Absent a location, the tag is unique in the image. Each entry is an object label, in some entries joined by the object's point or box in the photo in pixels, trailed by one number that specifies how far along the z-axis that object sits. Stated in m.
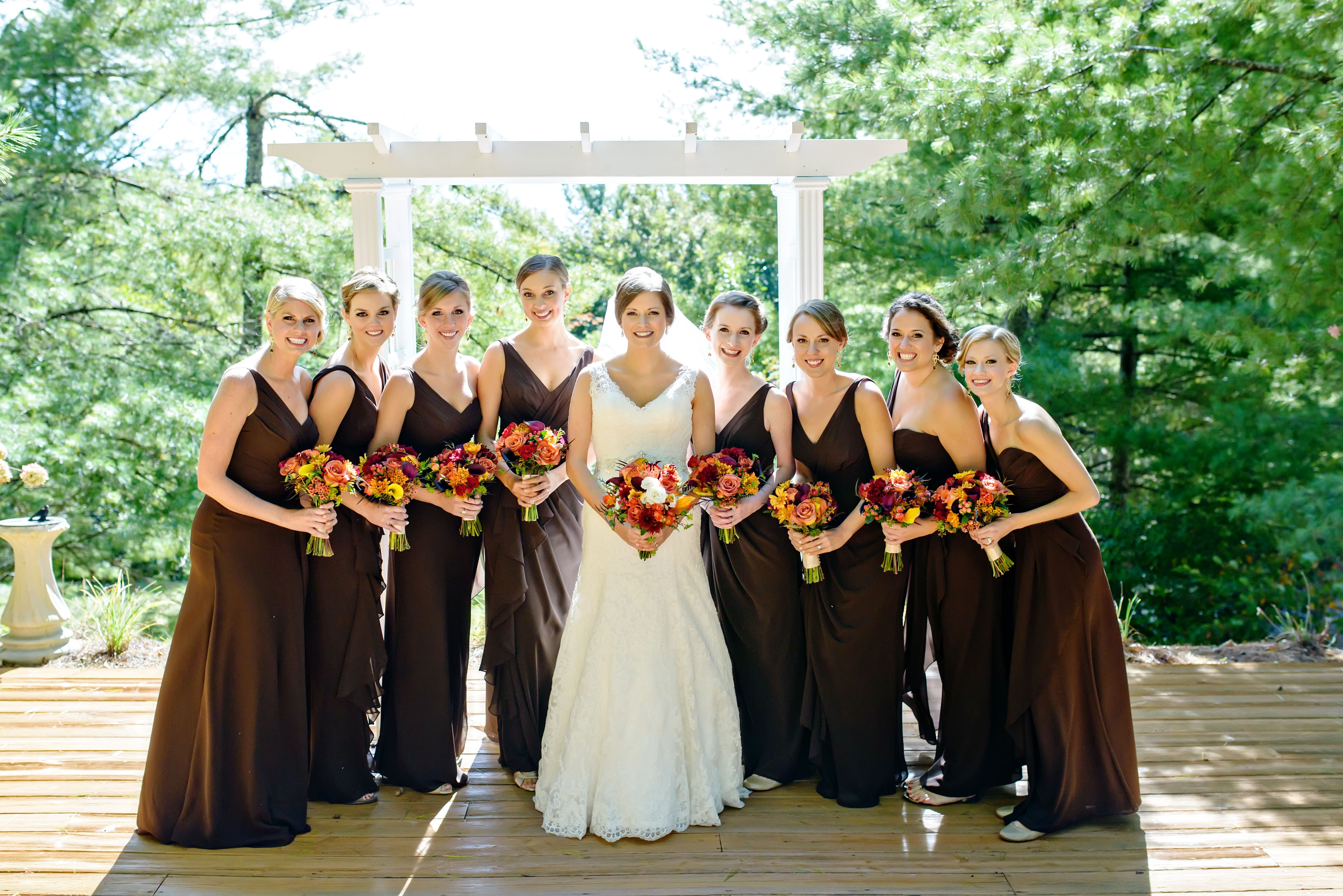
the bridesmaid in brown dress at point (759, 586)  4.41
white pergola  5.33
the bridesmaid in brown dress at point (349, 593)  4.23
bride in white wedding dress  4.03
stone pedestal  6.46
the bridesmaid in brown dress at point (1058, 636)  4.02
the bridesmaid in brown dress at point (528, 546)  4.45
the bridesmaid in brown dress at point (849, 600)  4.30
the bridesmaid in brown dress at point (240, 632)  3.92
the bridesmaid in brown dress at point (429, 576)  4.34
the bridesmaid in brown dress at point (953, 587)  4.27
